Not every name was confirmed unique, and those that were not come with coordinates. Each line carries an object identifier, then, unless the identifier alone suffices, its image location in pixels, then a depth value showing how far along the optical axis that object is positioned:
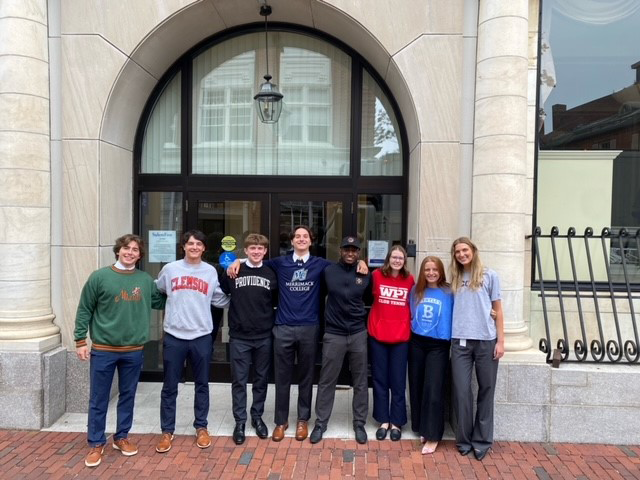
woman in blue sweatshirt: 4.10
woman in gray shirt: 3.99
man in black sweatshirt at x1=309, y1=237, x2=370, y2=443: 4.20
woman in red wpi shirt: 4.23
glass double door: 5.59
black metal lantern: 5.18
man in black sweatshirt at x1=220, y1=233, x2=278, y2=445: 4.21
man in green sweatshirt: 3.86
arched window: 5.59
